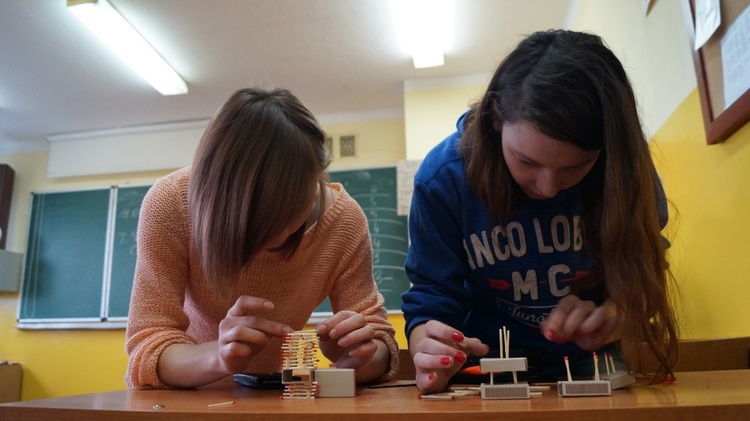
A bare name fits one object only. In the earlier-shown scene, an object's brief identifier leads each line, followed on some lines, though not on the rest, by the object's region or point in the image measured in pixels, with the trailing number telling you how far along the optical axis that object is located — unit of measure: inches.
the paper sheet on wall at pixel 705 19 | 47.9
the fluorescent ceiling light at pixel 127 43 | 109.9
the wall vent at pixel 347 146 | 160.6
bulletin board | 44.4
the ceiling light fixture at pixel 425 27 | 113.8
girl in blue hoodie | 30.1
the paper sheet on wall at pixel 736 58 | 43.2
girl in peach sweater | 33.5
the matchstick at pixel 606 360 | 27.9
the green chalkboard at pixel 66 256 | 161.3
